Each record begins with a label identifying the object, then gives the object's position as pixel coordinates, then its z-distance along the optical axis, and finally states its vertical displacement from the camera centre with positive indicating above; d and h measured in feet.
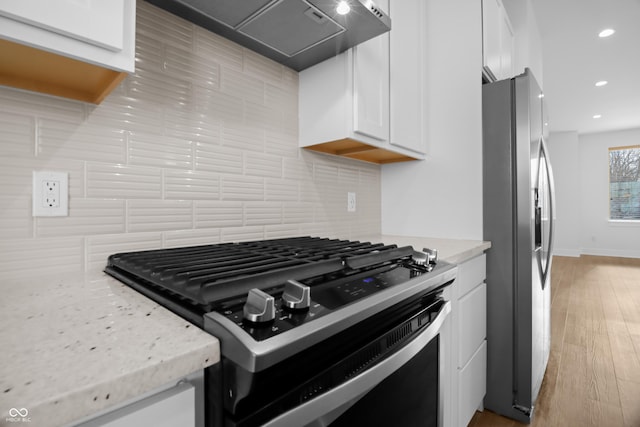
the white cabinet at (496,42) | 6.09 +3.71
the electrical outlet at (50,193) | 2.77 +0.21
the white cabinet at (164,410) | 1.30 -0.86
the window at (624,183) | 22.15 +2.24
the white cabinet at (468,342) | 4.40 -1.97
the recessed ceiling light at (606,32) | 10.09 +5.92
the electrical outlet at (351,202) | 6.31 +0.27
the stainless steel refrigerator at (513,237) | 5.36 -0.40
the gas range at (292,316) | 1.54 -0.59
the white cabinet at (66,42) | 1.96 +1.19
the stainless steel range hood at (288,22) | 3.44 +2.34
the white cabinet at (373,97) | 4.63 +1.92
